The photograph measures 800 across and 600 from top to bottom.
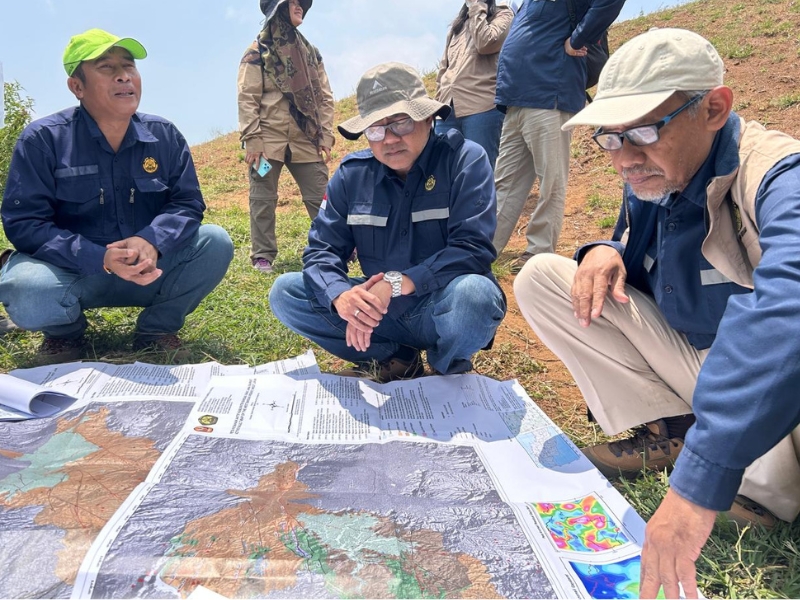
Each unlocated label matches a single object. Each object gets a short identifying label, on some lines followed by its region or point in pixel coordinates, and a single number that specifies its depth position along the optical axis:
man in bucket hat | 2.32
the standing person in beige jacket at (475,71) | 4.35
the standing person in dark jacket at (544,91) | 3.90
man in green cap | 2.60
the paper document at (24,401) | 2.11
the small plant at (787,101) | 6.88
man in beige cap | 1.07
